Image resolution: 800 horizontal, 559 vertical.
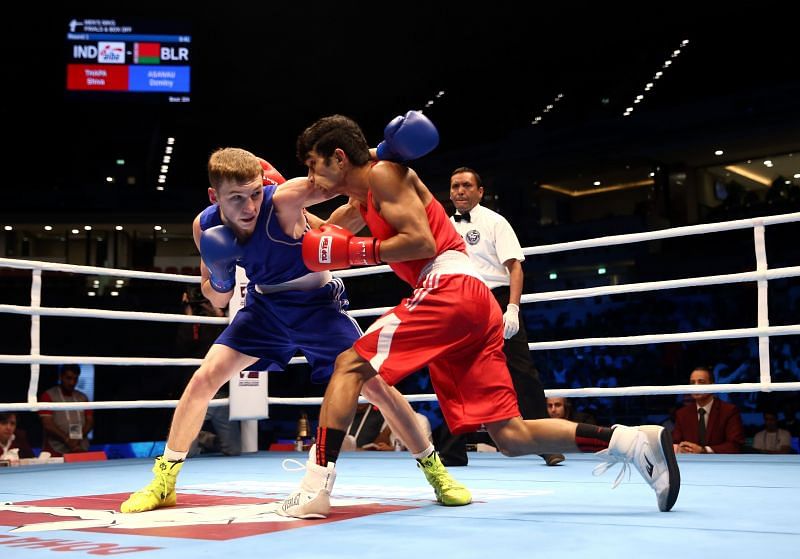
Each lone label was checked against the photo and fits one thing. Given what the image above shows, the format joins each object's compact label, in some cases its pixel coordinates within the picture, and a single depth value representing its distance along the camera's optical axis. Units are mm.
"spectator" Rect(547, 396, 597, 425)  4820
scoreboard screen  14344
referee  3422
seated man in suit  4051
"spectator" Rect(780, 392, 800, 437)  7123
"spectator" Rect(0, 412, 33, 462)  5652
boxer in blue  2189
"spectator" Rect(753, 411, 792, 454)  5914
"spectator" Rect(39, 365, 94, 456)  5926
